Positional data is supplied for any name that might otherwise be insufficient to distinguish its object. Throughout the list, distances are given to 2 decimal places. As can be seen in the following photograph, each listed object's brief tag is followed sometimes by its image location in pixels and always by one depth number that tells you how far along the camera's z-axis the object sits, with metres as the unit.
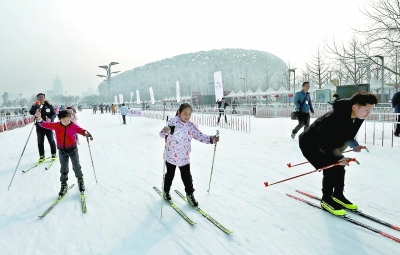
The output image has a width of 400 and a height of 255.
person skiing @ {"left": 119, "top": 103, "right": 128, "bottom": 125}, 17.02
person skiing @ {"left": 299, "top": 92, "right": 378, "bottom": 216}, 2.68
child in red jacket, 3.94
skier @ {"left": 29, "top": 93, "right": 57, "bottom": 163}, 6.03
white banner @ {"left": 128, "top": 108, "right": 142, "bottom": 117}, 27.55
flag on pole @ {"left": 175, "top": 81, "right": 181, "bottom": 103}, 23.98
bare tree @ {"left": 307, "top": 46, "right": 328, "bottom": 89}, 26.46
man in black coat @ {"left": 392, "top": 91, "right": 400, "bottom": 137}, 7.70
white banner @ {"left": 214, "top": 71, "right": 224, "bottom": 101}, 13.80
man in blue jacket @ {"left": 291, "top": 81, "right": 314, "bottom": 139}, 7.27
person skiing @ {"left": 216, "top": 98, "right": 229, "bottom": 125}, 13.18
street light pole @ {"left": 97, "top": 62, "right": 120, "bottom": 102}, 36.97
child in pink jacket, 3.30
